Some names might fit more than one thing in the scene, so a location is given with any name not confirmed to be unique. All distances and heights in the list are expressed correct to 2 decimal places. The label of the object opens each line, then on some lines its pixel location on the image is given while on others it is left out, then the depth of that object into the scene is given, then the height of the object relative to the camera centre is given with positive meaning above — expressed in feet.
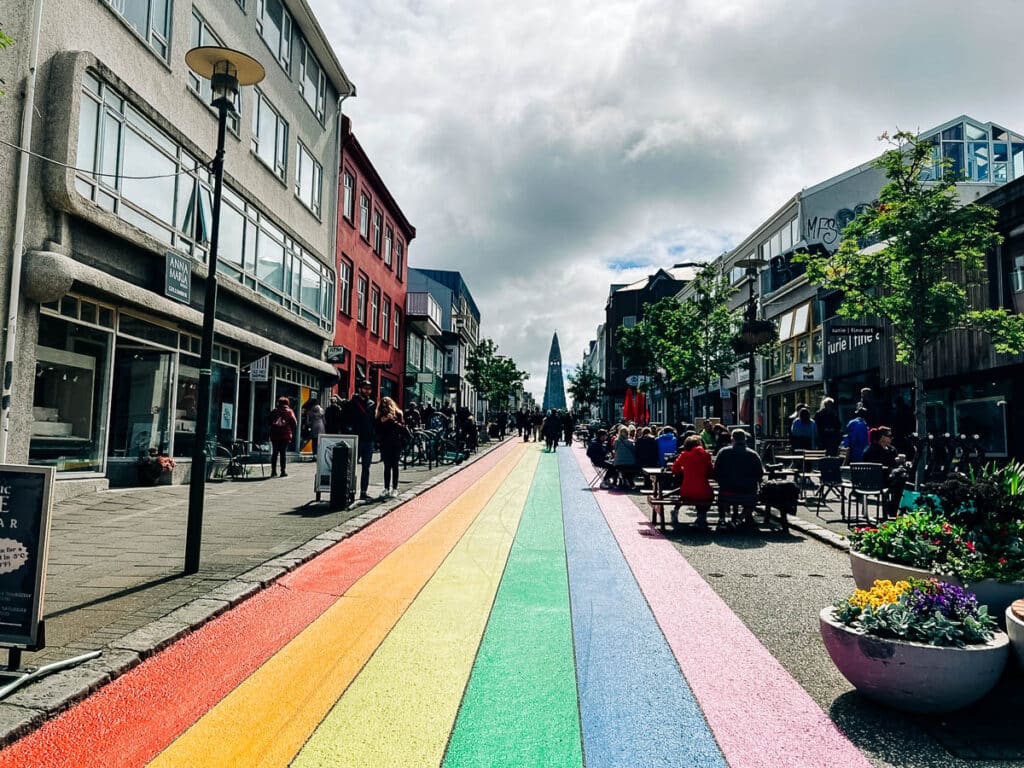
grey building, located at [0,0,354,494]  33.37 +11.24
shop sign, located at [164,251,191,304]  43.39 +9.02
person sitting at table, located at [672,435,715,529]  32.65 -2.02
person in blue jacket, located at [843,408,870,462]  44.60 +0.16
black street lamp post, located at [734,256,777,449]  45.73 +6.56
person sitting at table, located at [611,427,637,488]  49.47 -1.51
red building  89.81 +21.63
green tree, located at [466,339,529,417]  157.38 +14.49
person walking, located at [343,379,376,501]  39.68 +0.26
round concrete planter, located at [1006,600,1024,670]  11.75 -3.03
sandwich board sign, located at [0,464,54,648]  12.73 -2.29
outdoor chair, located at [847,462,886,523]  33.76 -1.77
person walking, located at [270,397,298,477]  52.34 -0.11
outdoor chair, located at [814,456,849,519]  39.83 -1.75
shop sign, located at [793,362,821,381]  97.96 +9.20
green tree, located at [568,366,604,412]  318.86 +20.87
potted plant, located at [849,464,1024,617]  14.08 -2.10
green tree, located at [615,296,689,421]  96.84 +13.29
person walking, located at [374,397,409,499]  40.52 -0.20
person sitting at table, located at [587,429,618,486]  59.77 -1.48
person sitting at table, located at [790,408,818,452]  54.90 +0.58
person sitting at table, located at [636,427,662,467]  48.65 -1.06
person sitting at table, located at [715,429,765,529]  32.32 -1.65
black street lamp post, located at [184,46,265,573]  21.03 +6.32
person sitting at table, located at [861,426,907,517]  31.14 -0.86
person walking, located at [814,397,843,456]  49.34 +0.89
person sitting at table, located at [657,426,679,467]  49.02 -0.62
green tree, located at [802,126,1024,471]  42.19 +11.16
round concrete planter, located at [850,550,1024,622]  13.93 -2.82
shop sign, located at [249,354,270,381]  53.72 +4.22
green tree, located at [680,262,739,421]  97.19 +13.53
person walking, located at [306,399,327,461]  64.85 +0.69
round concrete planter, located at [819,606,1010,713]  11.35 -3.64
